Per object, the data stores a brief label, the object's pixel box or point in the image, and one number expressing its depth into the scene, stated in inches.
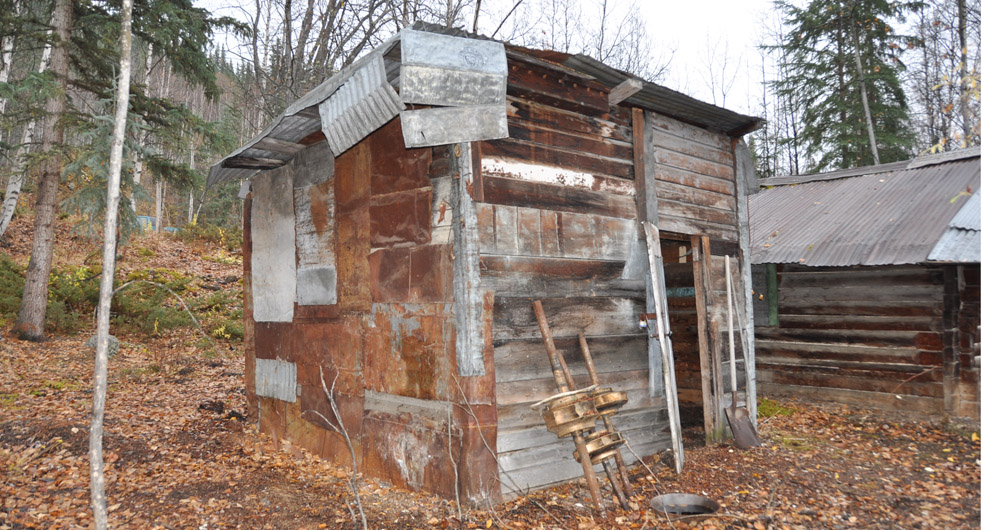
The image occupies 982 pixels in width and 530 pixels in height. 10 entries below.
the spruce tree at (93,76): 449.4
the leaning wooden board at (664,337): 241.8
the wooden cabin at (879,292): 342.6
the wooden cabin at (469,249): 200.2
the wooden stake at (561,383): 195.2
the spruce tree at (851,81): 731.4
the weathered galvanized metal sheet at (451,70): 185.8
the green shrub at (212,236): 773.3
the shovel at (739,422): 284.7
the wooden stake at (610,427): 207.8
